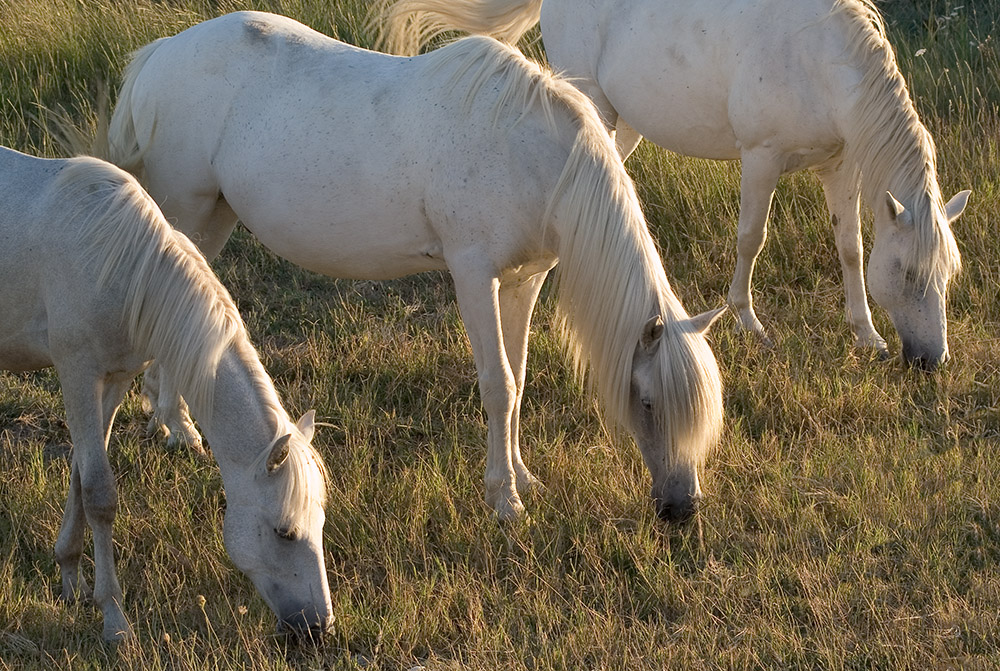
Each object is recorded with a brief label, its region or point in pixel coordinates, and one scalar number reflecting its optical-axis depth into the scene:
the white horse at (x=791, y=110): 10.43
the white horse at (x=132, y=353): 6.68
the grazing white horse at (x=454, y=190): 7.88
